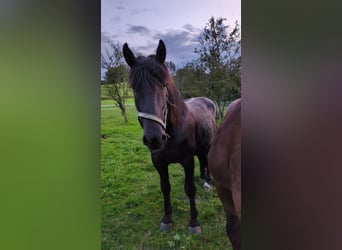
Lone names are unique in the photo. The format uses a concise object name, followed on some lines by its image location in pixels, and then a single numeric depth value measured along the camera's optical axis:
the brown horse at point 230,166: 1.43
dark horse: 1.56
